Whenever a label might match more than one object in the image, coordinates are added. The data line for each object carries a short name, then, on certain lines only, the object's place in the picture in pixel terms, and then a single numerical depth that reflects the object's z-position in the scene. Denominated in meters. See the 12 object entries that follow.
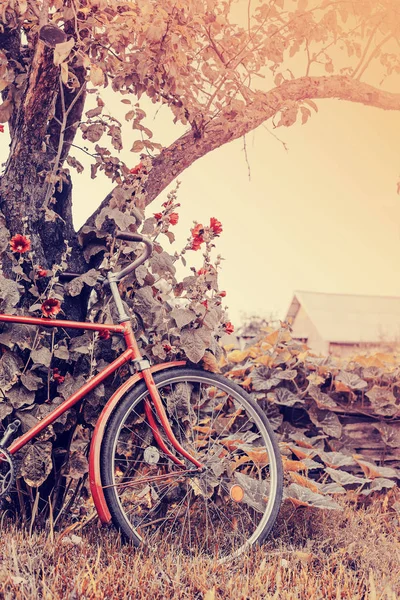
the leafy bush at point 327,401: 4.16
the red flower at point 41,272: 2.89
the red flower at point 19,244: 2.82
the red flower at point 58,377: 2.93
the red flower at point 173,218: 3.10
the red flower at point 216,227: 3.06
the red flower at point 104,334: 2.91
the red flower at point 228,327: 3.20
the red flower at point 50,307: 2.78
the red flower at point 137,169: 3.11
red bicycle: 2.67
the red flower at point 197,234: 3.07
